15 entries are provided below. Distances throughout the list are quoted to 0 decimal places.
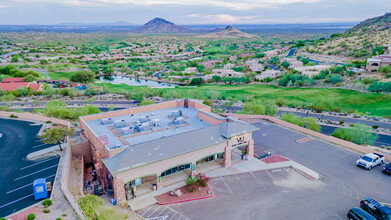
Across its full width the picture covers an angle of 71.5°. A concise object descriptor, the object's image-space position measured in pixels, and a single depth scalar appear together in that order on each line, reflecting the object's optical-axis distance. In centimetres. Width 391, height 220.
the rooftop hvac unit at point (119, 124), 3572
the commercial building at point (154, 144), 2727
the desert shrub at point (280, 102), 7006
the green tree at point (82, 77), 11038
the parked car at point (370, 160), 3222
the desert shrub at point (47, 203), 2372
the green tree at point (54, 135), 3378
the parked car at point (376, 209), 2380
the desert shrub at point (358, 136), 4041
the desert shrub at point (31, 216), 2205
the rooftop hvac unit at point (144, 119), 3754
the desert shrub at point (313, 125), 4594
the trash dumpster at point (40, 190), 2472
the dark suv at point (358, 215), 2320
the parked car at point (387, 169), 3093
